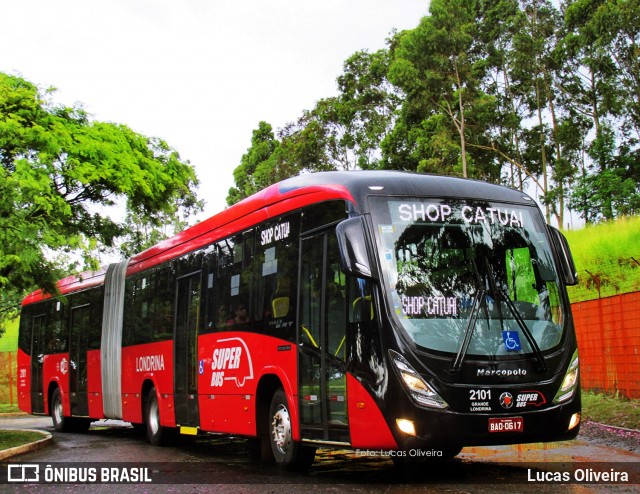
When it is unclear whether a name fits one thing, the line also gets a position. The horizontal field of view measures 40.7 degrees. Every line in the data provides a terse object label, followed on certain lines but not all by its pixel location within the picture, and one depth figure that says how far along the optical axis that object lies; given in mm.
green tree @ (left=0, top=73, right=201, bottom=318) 13273
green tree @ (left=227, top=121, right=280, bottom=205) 54906
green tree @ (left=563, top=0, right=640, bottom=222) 36062
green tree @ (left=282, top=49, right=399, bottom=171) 46062
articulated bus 8031
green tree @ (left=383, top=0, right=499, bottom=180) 39594
